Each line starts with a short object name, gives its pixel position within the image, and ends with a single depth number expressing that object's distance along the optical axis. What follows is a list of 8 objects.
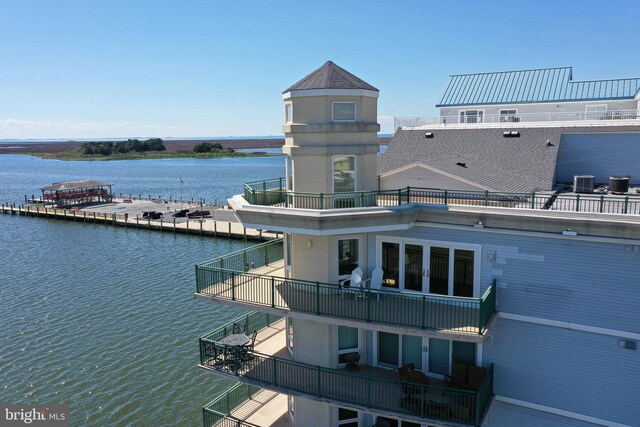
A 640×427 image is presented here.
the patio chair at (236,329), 18.72
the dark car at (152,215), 67.62
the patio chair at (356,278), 15.16
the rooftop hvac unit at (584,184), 17.67
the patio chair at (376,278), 15.29
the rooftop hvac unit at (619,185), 16.98
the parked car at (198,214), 67.19
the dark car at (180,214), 68.12
